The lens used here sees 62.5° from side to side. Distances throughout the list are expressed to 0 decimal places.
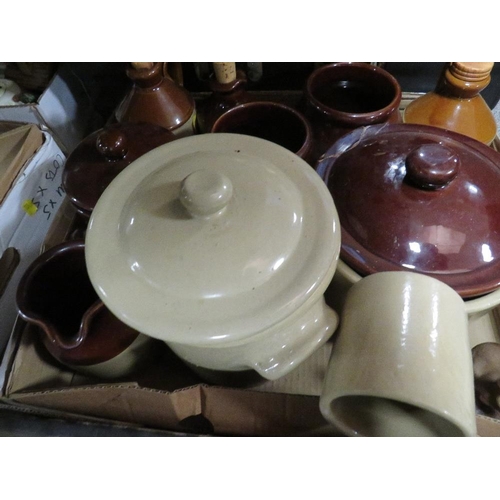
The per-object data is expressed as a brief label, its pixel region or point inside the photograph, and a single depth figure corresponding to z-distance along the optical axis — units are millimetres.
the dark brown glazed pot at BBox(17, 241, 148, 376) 575
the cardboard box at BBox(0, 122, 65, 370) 736
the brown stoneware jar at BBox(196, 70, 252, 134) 785
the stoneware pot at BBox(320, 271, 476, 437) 386
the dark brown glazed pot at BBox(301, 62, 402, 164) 668
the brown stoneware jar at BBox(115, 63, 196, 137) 780
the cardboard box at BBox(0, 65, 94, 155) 826
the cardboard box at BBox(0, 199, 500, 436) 569
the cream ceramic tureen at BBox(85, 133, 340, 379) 367
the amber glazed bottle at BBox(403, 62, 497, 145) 716
